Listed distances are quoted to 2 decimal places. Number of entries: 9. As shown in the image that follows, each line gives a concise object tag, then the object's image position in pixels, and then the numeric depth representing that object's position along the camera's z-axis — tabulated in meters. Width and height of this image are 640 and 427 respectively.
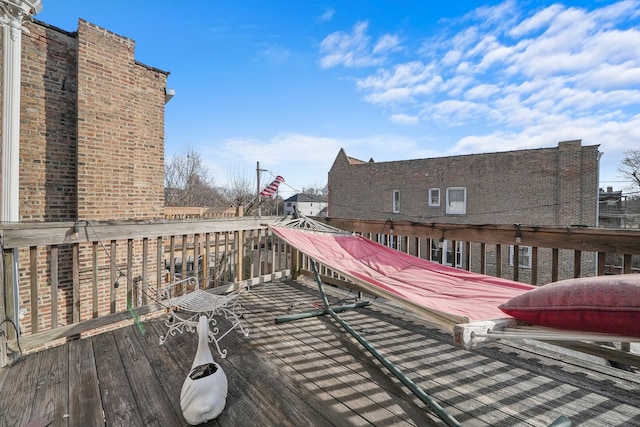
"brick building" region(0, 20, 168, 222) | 4.60
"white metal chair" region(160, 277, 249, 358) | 2.24
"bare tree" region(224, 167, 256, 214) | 19.86
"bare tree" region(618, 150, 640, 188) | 17.80
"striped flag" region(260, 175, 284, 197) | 12.28
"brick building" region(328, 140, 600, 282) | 10.08
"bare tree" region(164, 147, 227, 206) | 17.67
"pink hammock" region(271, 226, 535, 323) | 1.38
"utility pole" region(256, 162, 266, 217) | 15.41
